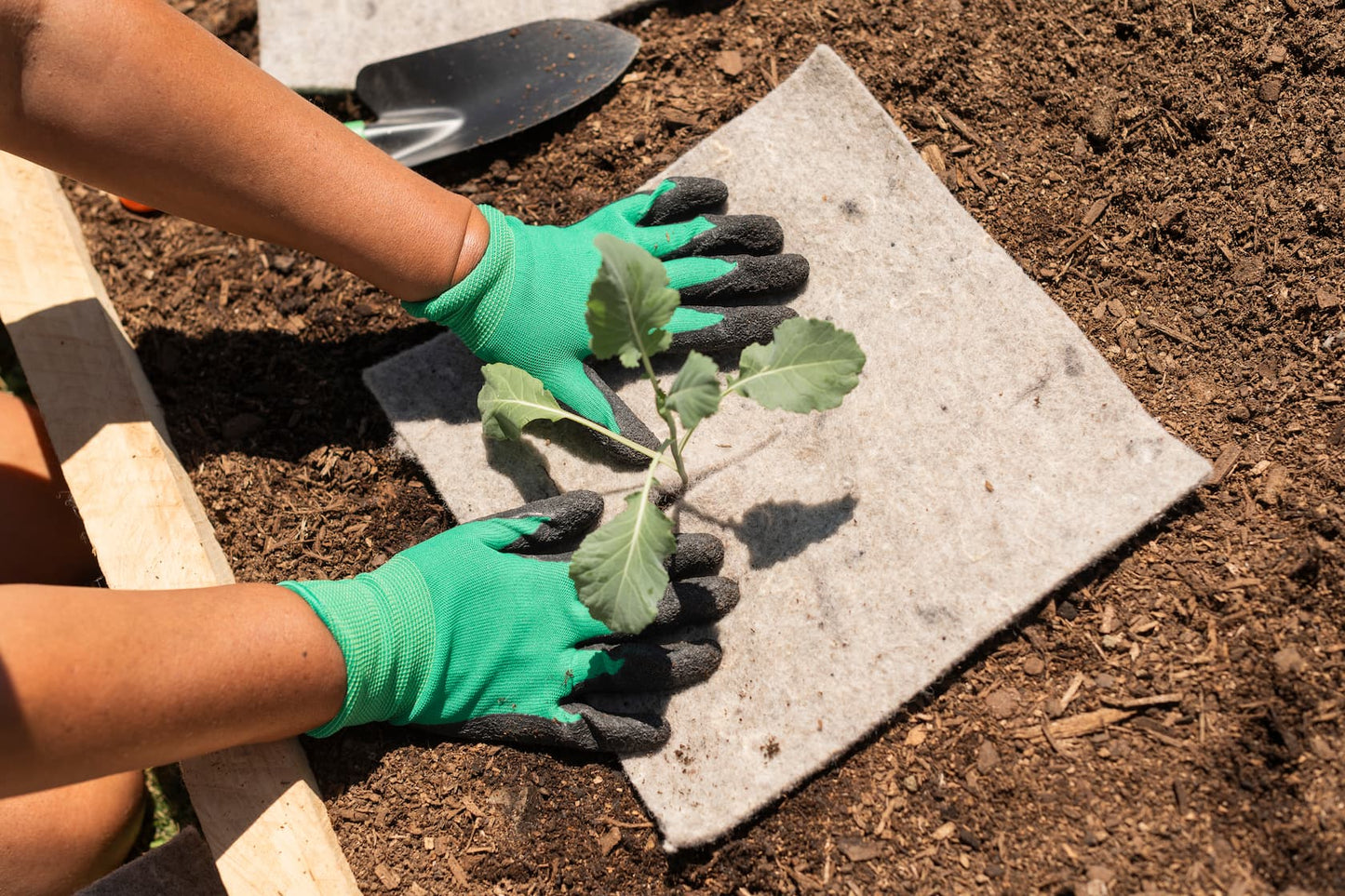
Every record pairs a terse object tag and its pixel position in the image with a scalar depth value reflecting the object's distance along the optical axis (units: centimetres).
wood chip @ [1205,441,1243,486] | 115
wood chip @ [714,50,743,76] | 126
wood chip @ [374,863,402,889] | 114
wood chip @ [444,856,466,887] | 114
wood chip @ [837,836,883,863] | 113
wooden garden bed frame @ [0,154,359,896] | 114
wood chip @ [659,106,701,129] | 125
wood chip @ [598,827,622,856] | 114
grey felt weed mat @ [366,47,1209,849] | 114
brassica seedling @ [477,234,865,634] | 108
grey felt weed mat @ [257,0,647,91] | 129
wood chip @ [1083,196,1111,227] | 120
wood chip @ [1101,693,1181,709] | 113
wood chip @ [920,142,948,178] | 122
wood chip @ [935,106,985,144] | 122
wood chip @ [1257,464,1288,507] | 114
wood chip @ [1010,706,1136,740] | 113
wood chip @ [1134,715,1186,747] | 112
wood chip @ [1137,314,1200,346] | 117
